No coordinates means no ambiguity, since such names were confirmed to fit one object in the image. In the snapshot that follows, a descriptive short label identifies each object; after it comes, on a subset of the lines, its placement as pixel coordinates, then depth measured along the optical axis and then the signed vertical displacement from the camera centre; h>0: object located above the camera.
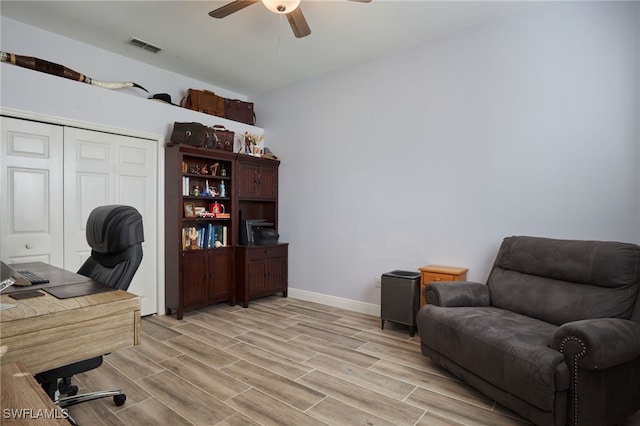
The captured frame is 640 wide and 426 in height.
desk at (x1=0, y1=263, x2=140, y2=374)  1.05 -0.41
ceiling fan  2.33 +1.45
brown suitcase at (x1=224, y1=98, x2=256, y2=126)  4.73 +1.44
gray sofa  1.69 -0.75
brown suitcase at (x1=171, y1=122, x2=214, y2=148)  3.88 +0.89
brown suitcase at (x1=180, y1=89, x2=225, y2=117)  4.34 +1.43
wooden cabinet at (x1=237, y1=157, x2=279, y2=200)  4.40 +0.43
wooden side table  3.09 -0.61
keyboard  1.70 -0.36
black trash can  3.24 -0.88
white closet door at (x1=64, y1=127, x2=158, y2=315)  3.30 +0.27
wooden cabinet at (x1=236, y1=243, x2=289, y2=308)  4.19 -0.80
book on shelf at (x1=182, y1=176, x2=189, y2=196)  3.93 +0.29
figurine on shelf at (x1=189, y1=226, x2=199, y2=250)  3.98 -0.32
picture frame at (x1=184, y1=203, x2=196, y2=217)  4.02 +0.00
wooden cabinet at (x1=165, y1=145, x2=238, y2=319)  3.80 -0.22
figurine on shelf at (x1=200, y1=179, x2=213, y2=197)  4.16 +0.24
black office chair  1.81 -0.23
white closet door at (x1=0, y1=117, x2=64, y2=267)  2.93 +0.17
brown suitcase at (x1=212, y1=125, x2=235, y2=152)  4.18 +0.92
